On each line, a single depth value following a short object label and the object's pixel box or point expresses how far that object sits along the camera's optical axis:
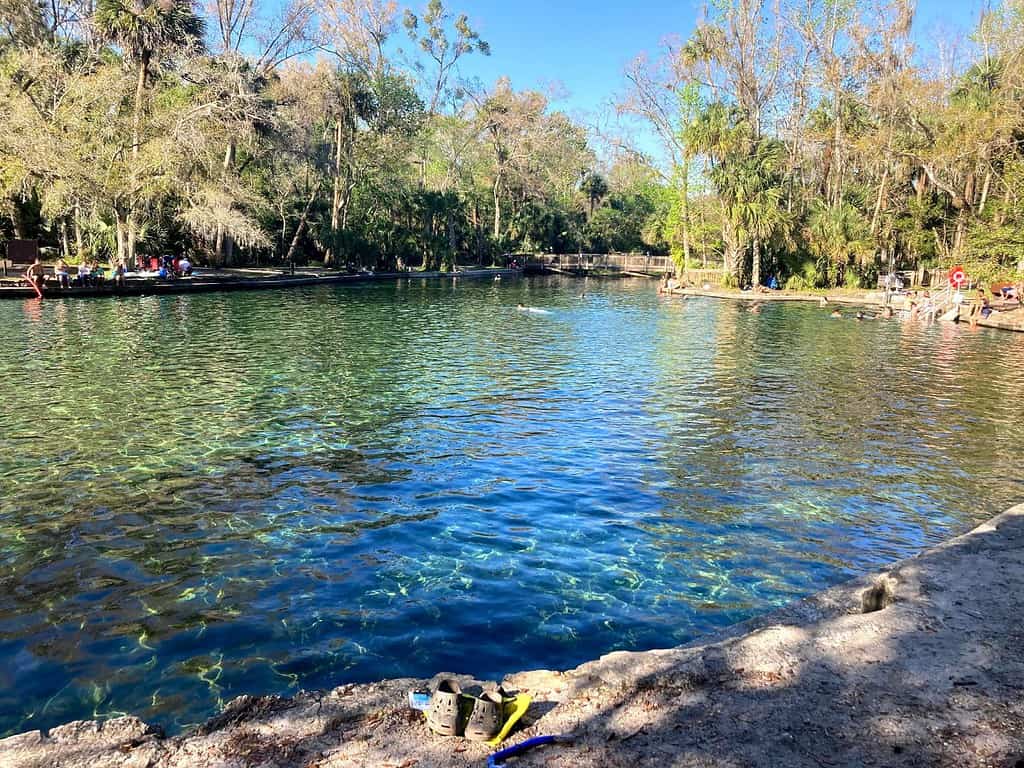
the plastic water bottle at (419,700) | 4.29
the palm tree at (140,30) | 38.88
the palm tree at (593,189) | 91.00
